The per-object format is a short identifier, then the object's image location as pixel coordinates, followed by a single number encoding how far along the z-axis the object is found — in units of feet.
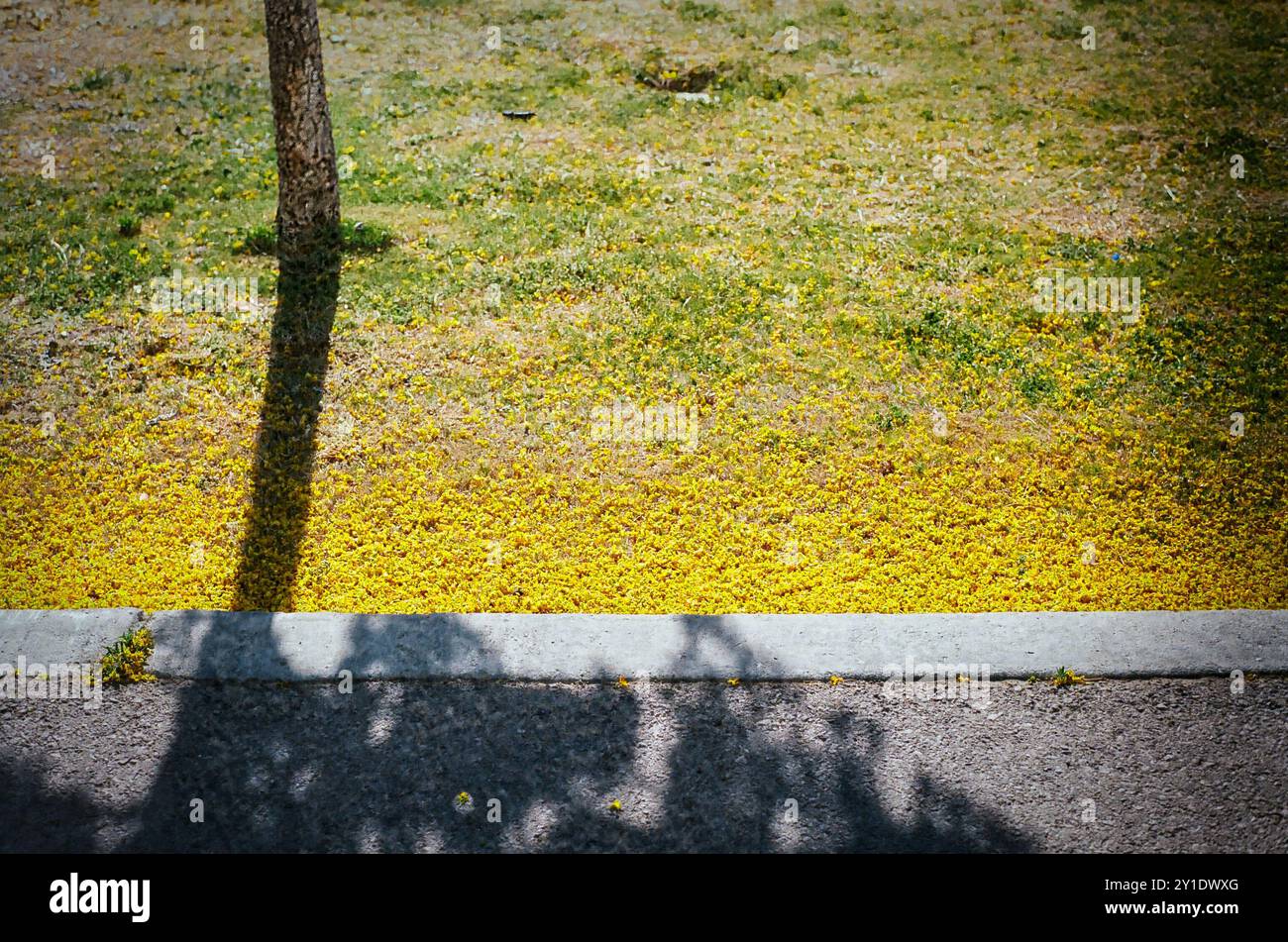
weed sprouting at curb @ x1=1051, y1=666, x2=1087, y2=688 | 17.95
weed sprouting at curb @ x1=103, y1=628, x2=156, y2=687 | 17.76
